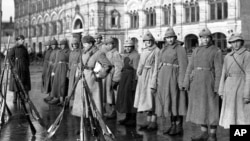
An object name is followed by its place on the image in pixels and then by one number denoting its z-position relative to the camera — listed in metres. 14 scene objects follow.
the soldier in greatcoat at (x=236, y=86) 6.02
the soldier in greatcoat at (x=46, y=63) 12.88
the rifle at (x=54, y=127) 6.19
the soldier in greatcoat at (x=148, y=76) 7.70
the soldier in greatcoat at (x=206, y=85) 6.59
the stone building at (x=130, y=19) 29.59
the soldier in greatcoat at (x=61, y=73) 10.98
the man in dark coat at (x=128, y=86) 8.42
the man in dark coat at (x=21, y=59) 10.82
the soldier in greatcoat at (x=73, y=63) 9.67
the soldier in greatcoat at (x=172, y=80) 7.22
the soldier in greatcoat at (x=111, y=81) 8.61
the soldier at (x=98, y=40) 10.24
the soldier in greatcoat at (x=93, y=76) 6.94
